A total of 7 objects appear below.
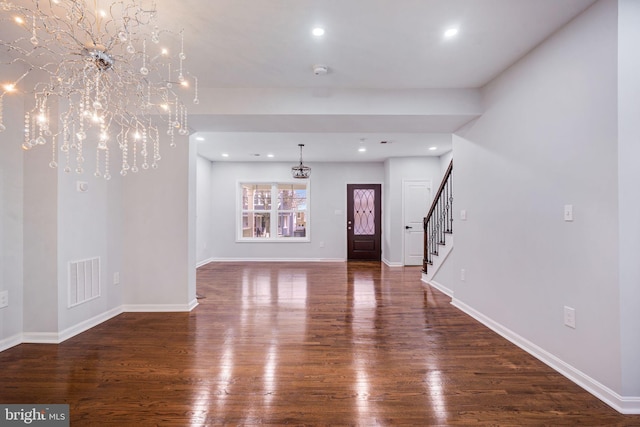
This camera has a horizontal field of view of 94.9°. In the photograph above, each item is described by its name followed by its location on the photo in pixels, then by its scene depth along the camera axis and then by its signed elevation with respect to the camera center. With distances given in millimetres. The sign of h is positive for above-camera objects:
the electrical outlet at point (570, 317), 2182 -777
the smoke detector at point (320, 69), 2834 +1421
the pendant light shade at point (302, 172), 6139 +914
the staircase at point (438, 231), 4806 -300
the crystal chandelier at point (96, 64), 1857 +1369
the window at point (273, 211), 7902 +117
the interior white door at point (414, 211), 7062 +86
